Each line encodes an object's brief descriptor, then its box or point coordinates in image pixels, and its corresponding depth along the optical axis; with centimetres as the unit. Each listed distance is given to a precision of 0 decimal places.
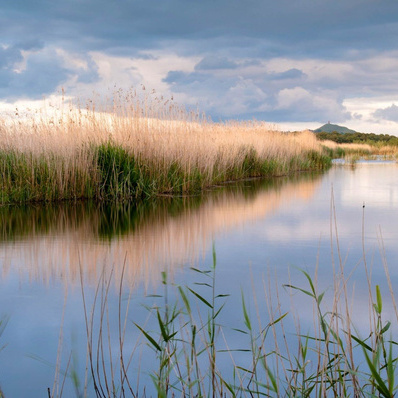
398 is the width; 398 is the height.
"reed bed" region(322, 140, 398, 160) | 3104
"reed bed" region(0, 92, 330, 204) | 781
